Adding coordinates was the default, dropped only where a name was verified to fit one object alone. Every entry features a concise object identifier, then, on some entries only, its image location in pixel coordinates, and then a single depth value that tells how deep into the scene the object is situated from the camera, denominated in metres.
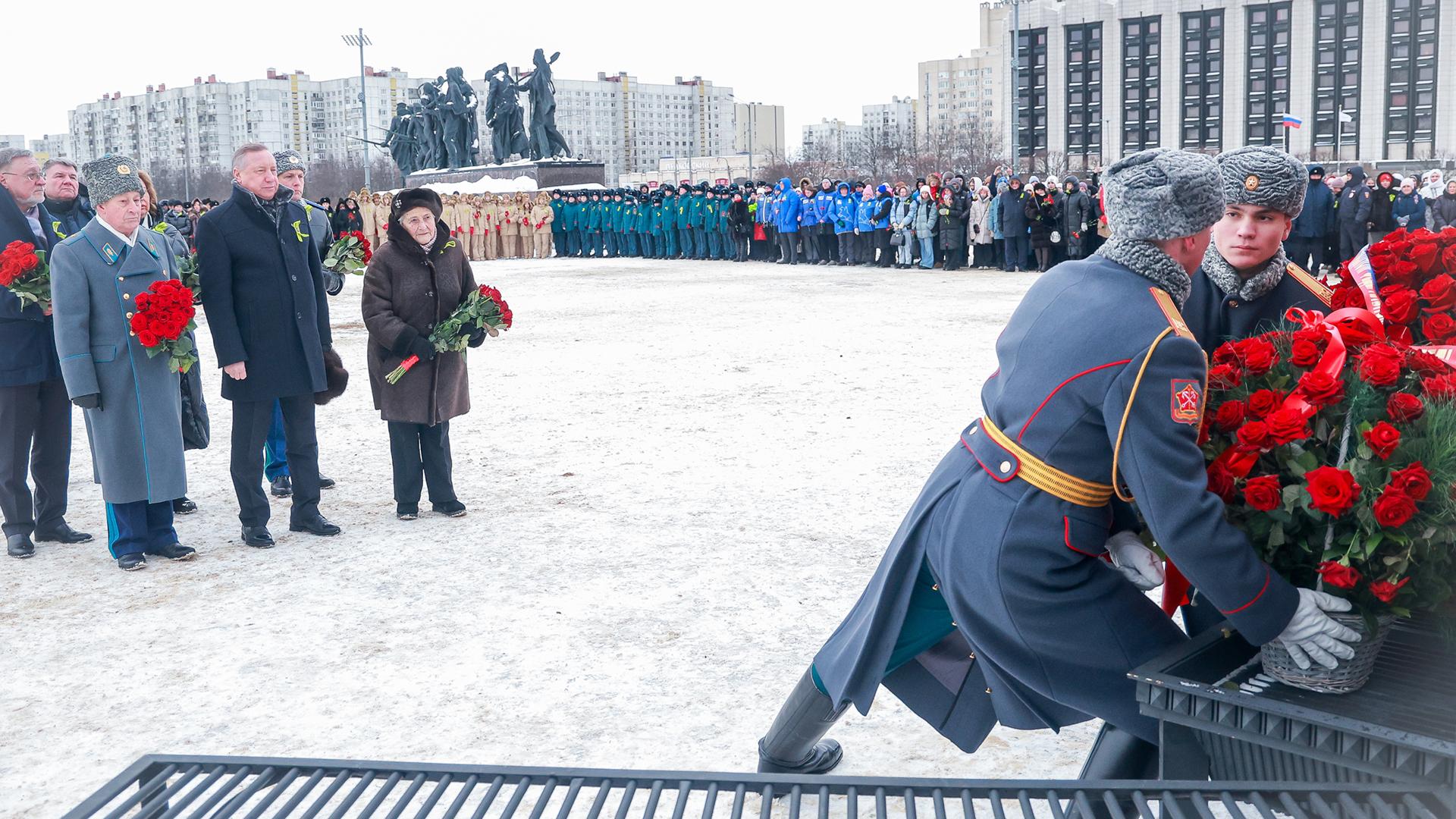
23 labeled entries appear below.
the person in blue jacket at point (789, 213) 24.27
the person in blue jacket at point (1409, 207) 16.61
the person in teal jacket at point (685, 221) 26.92
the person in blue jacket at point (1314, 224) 16.14
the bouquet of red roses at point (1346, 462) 2.08
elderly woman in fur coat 5.91
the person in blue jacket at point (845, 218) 23.08
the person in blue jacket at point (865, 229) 22.41
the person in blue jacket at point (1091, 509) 2.18
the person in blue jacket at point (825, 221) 23.48
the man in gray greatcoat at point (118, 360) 5.29
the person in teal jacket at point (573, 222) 30.39
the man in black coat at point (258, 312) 5.60
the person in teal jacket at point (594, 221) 29.75
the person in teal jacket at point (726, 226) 26.36
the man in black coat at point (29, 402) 5.72
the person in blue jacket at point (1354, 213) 16.17
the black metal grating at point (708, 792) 2.04
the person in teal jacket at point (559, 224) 30.70
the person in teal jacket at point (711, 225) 26.53
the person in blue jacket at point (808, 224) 23.83
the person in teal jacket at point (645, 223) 28.22
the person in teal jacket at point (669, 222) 27.47
